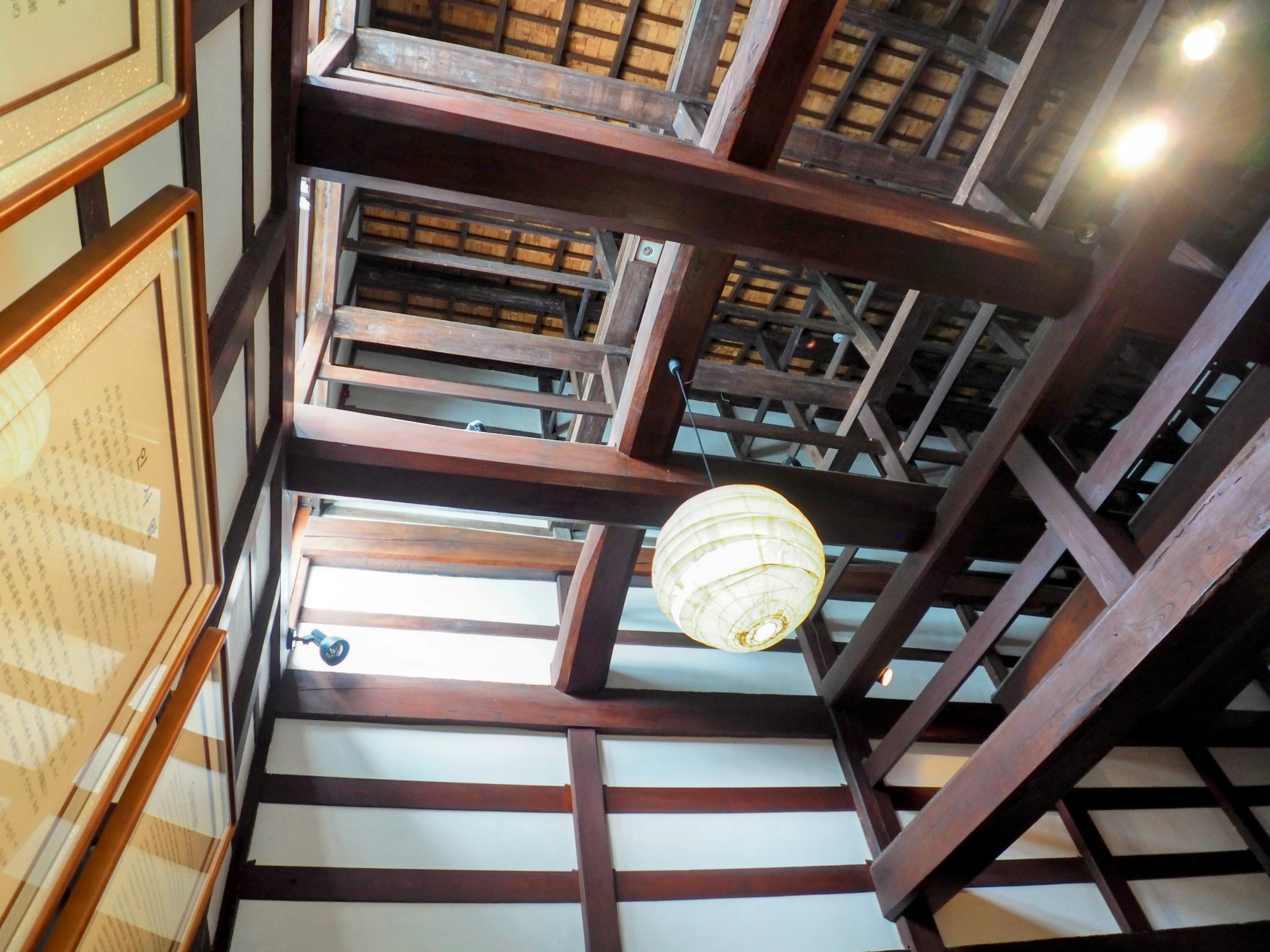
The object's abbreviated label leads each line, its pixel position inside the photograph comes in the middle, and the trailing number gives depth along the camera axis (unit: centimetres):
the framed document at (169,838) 133
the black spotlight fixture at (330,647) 384
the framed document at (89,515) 85
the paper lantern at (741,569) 230
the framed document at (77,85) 72
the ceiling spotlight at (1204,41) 285
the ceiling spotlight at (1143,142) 304
